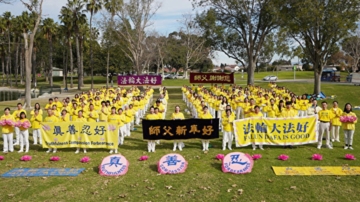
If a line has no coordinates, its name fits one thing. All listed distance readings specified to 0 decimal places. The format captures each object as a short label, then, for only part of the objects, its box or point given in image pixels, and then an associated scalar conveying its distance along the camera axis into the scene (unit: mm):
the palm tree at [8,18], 52619
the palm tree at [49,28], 52250
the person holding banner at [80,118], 13234
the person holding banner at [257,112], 13015
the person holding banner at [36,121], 13375
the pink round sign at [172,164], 10164
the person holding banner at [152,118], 12759
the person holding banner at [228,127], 12516
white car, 60094
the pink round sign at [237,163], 10062
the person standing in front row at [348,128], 12453
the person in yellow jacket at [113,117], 13354
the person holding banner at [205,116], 12852
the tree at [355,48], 61906
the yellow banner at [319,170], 9908
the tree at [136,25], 40375
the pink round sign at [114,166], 10102
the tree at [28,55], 25325
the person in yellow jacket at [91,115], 13906
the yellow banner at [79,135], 12547
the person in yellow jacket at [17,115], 13148
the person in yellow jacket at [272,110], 14586
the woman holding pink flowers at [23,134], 12830
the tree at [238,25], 36219
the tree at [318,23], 27359
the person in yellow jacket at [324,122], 12766
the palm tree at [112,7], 40156
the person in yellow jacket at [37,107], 13465
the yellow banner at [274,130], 12633
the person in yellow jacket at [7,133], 12695
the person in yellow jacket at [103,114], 14688
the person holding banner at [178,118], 12950
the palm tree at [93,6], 45406
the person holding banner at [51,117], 13180
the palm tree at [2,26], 51719
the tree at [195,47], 61312
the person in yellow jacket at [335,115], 12891
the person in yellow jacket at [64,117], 13164
